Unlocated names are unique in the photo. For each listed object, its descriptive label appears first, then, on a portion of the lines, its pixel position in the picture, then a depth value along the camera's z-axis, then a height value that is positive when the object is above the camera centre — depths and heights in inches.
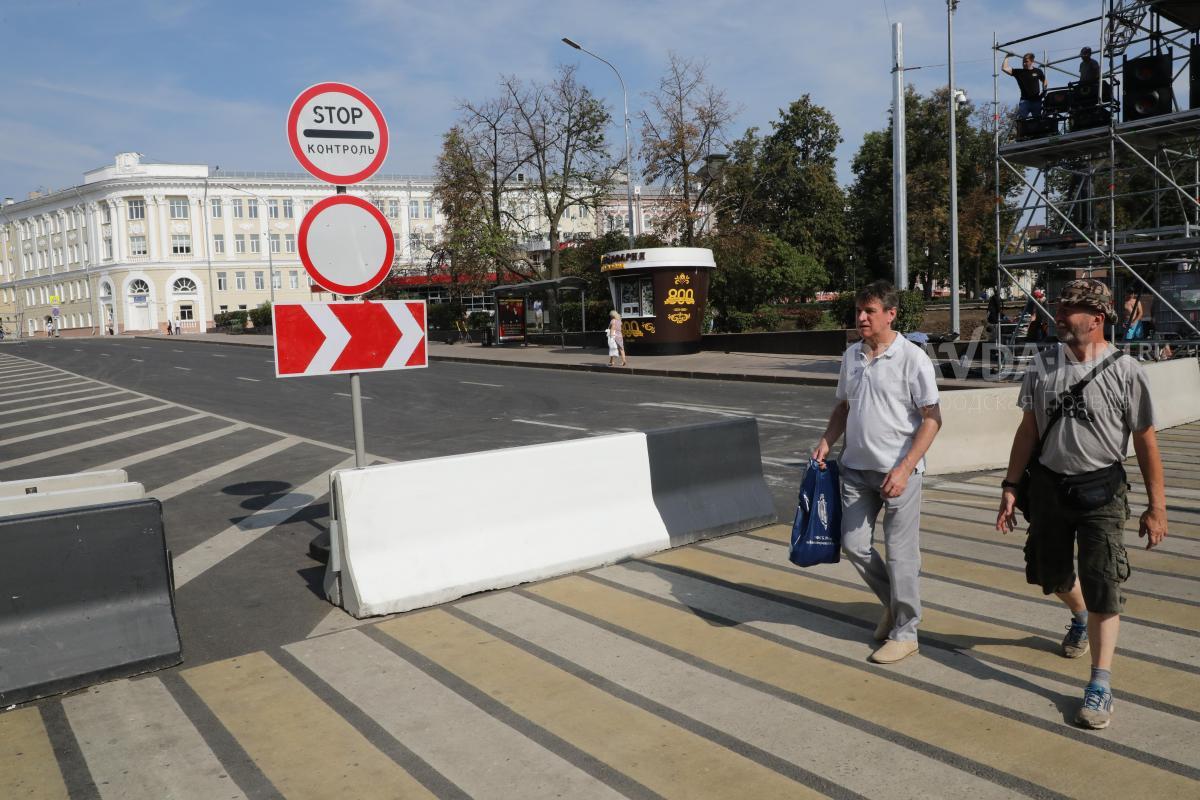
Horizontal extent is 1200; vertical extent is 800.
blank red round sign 204.8 +19.5
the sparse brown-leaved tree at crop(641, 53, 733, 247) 1296.8 +232.7
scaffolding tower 654.5 +119.2
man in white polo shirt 159.8 -25.0
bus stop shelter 1329.1 +51.7
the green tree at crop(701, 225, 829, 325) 1310.3 +64.3
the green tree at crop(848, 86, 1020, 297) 1793.8 +240.3
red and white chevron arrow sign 199.0 -1.3
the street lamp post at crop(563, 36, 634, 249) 1222.3 +206.2
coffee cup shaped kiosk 1086.4 +29.4
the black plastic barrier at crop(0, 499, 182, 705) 159.2 -46.5
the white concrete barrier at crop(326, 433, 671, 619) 197.8 -45.6
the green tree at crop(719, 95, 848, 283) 2154.3 +299.1
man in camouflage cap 137.7 -23.6
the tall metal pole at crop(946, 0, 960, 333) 861.2 +92.5
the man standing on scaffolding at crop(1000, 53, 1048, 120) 701.3 +168.9
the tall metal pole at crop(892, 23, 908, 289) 780.0 +127.0
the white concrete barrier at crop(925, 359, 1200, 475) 354.3 -48.1
